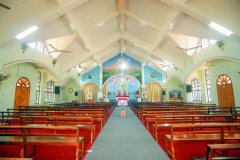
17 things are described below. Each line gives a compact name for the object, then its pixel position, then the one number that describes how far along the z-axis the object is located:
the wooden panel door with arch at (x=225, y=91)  8.45
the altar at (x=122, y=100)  14.52
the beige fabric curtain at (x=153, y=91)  17.56
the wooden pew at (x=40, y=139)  2.24
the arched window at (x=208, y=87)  10.89
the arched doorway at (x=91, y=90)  17.86
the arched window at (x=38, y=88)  11.24
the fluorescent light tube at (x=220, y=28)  5.95
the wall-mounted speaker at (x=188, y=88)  11.83
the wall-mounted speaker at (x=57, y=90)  11.77
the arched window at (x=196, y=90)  12.18
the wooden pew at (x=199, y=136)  2.27
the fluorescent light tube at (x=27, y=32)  6.20
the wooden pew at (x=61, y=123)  3.44
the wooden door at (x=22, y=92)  8.86
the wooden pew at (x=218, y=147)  1.60
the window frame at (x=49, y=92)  12.45
